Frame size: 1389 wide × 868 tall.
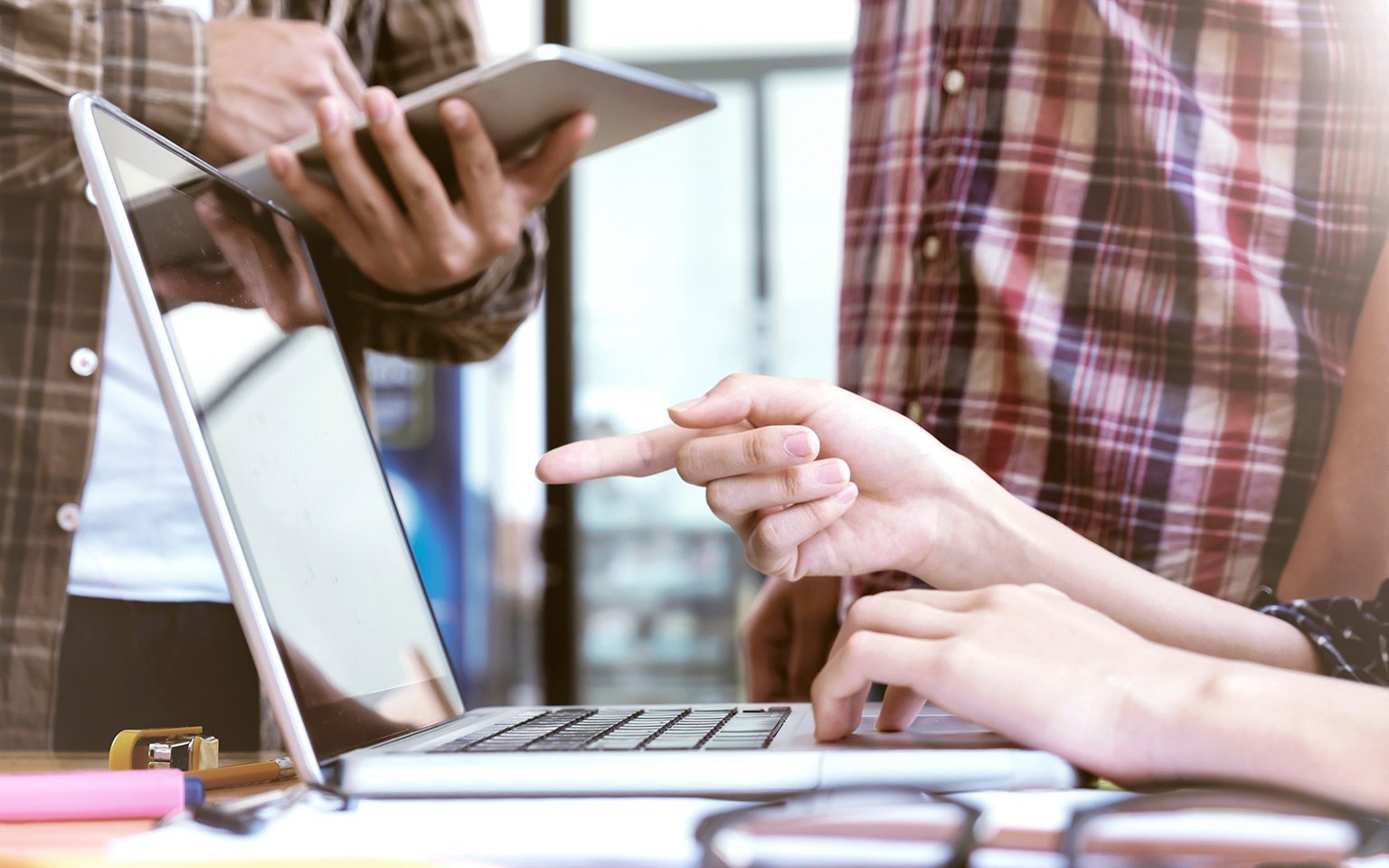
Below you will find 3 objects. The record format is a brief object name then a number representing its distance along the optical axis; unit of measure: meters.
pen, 0.49
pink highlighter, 0.42
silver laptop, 0.41
